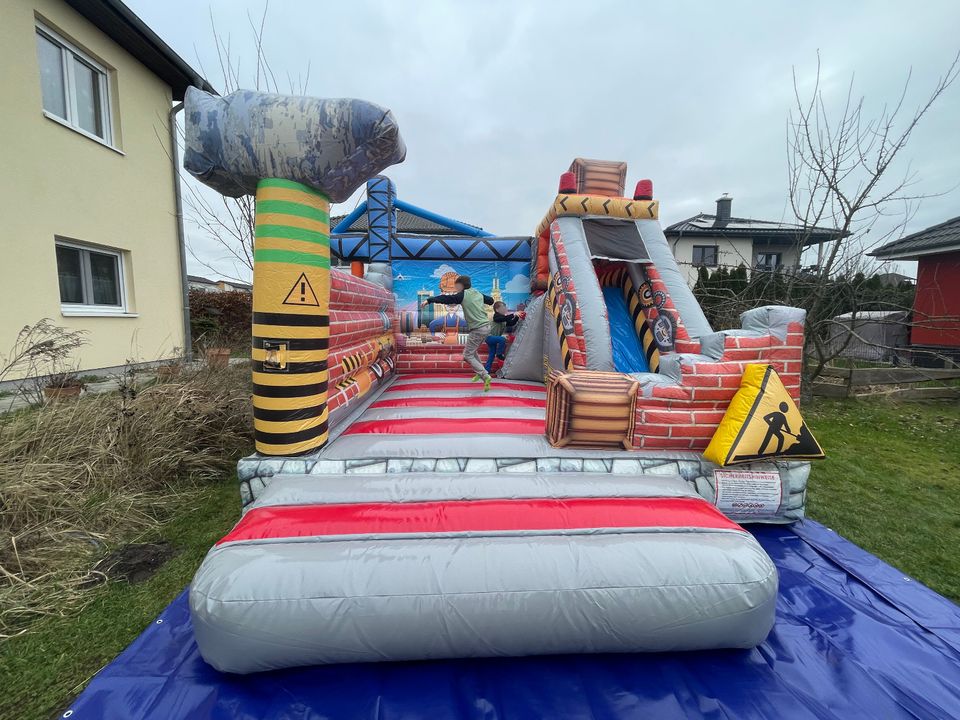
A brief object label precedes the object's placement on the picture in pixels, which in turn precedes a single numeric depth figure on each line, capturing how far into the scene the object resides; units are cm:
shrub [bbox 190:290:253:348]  851
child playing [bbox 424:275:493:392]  357
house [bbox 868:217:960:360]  803
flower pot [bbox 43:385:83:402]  300
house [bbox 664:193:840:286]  1594
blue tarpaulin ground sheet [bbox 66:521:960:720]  126
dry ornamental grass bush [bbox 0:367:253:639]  181
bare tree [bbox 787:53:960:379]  485
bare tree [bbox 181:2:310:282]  431
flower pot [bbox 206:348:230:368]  363
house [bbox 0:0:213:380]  451
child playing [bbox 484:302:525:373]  383
